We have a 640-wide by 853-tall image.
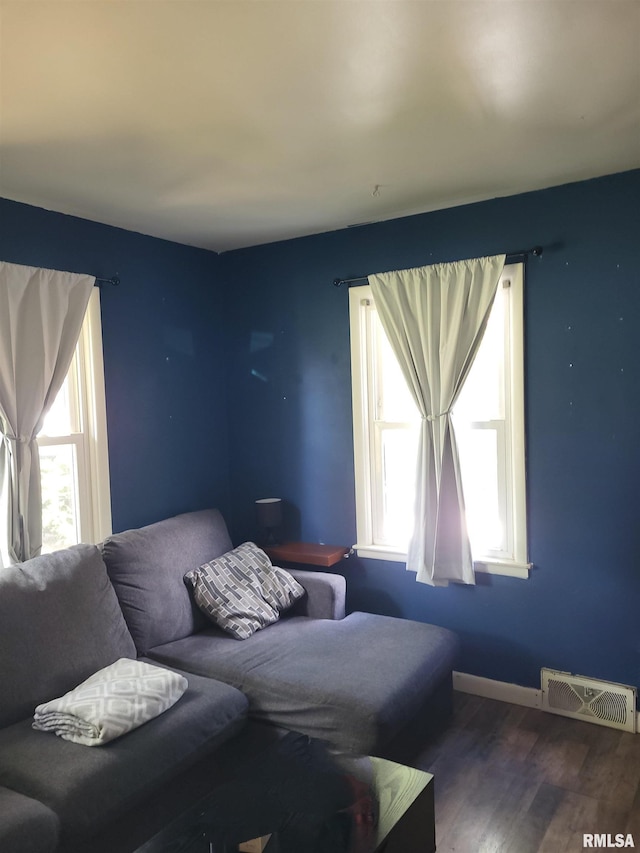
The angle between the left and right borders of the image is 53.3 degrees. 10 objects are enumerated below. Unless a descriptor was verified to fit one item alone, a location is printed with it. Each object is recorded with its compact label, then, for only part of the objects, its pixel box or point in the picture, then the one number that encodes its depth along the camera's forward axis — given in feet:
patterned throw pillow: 9.87
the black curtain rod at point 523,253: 9.75
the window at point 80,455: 10.10
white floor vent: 9.38
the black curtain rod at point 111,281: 10.57
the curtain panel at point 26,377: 9.02
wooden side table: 11.20
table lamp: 12.03
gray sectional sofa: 6.24
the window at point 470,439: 10.14
